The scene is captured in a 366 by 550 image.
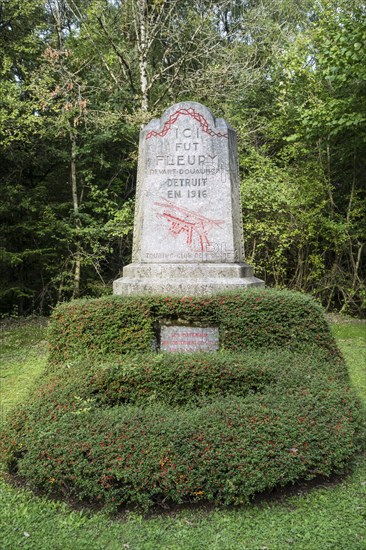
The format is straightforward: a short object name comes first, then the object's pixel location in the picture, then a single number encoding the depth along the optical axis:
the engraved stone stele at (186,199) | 5.89
